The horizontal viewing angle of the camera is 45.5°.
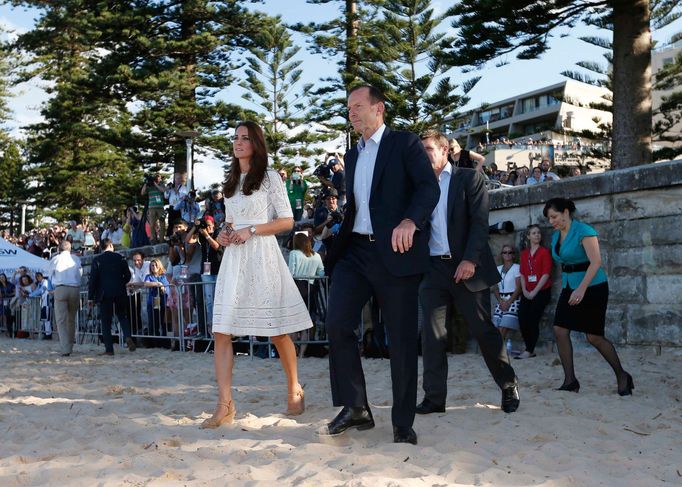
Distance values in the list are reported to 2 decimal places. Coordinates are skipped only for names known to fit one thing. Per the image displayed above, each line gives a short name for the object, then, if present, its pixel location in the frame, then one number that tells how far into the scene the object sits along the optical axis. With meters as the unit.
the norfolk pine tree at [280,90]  26.06
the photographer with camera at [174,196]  15.84
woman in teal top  5.56
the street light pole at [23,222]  35.16
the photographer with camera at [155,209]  17.28
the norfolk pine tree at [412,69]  22.56
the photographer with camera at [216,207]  13.03
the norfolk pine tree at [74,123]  27.45
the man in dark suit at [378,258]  3.97
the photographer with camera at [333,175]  12.41
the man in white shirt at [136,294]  12.34
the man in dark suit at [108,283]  11.20
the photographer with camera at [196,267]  10.78
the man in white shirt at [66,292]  11.10
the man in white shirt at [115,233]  20.41
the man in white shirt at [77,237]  22.55
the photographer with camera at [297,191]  14.95
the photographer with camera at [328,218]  9.67
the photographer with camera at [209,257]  10.64
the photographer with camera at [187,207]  15.62
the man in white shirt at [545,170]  12.88
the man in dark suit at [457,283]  4.96
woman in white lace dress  4.69
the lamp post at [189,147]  21.67
